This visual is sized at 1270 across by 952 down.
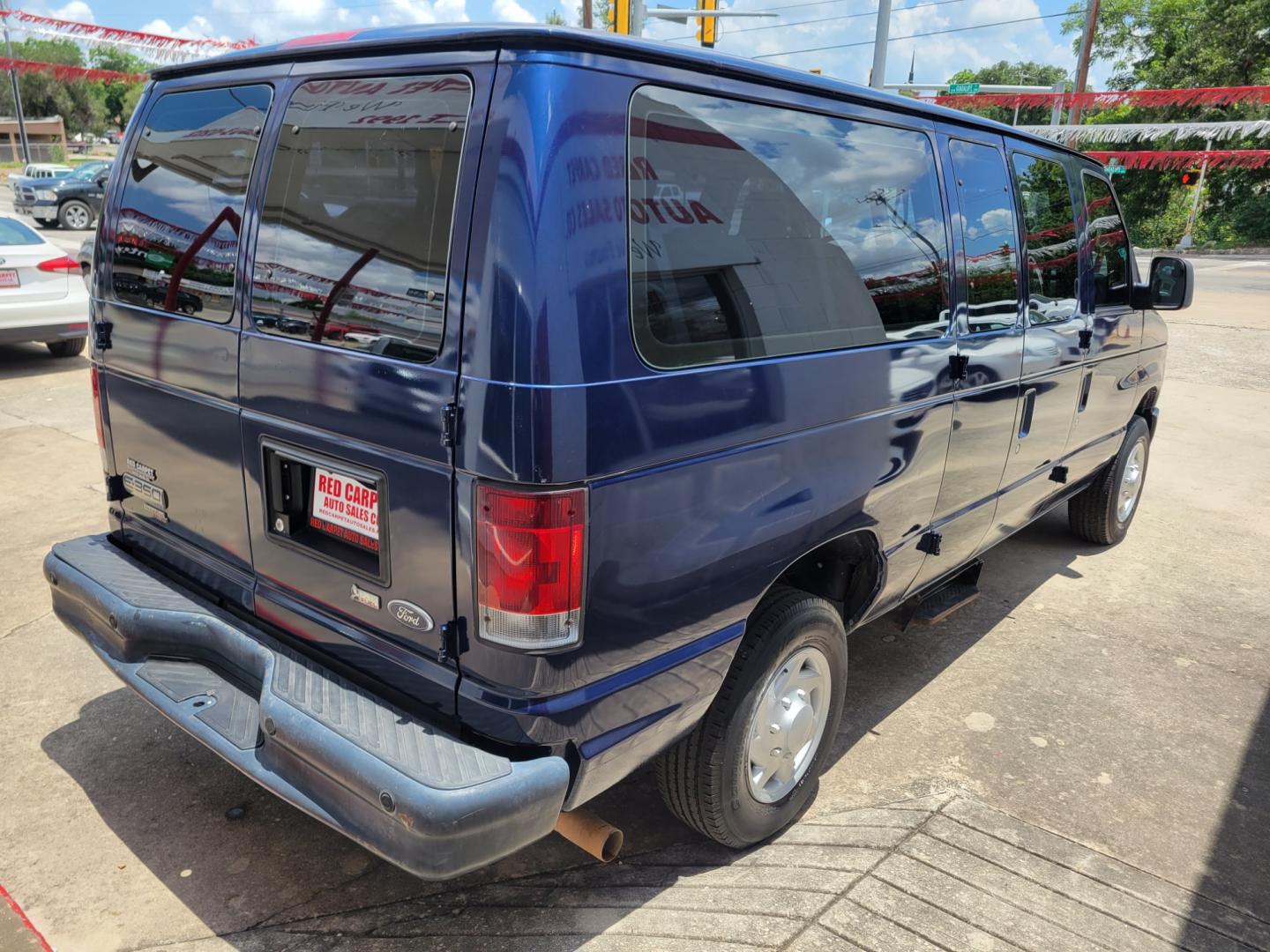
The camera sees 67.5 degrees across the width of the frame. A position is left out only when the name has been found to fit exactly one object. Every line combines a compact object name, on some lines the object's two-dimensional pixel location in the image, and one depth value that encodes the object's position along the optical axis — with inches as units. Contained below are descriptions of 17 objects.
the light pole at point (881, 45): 543.5
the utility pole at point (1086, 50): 1138.6
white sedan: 339.9
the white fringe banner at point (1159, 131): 1310.3
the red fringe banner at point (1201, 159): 1344.7
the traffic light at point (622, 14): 471.5
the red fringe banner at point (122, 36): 954.7
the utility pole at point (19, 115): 1433.3
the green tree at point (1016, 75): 3853.3
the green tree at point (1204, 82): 1444.4
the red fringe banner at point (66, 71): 1103.0
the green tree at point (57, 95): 2699.3
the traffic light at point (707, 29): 524.4
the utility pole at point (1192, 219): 1374.3
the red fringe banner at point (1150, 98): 1151.0
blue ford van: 80.7
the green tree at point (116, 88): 3378.4
